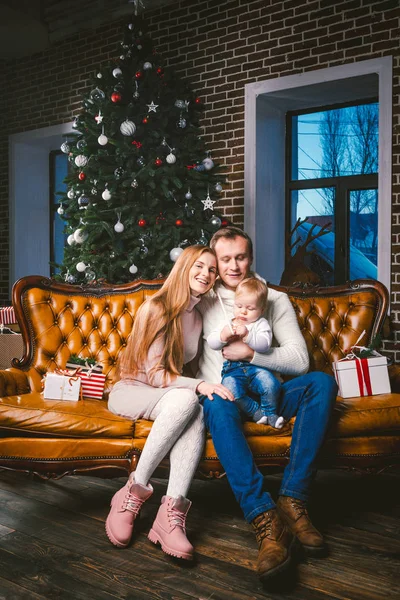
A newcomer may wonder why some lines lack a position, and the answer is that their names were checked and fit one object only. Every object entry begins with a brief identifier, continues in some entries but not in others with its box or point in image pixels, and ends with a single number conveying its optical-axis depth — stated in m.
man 2.20
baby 2.55
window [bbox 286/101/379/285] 5.51
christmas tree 4.91
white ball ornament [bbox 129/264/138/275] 4.82
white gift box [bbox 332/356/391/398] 2.89
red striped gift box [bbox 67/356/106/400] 2.96
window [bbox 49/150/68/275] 7.79
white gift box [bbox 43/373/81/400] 2.84
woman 2.36
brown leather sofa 2.58
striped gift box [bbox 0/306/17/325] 5.00
